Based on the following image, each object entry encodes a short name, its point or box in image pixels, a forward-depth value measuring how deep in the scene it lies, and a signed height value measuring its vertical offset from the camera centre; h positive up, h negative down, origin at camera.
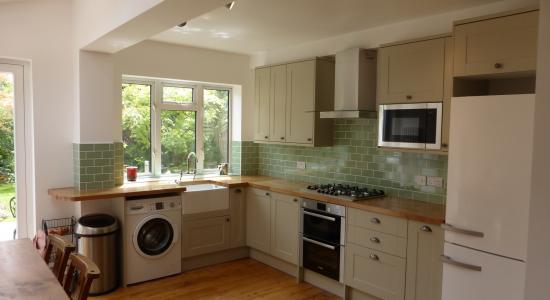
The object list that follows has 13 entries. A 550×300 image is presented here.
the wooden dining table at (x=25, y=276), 1.85 -0.75
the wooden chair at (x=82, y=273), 1.83 -0.67
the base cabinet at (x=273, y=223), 4.19 -0.99
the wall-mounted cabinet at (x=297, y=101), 4.33 +0.35
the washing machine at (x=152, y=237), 3.92 -1.07
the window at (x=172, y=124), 4.71 +0.07
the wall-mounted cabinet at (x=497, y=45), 2.61 +0.60
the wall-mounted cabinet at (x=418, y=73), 3.13 +0.49
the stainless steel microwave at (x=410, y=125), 3.21 +0.07
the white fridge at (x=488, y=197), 2.36 -0.38
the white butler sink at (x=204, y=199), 4.29 -0.74
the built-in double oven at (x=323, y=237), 3.69 -0.99
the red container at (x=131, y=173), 4.56 -0.49
